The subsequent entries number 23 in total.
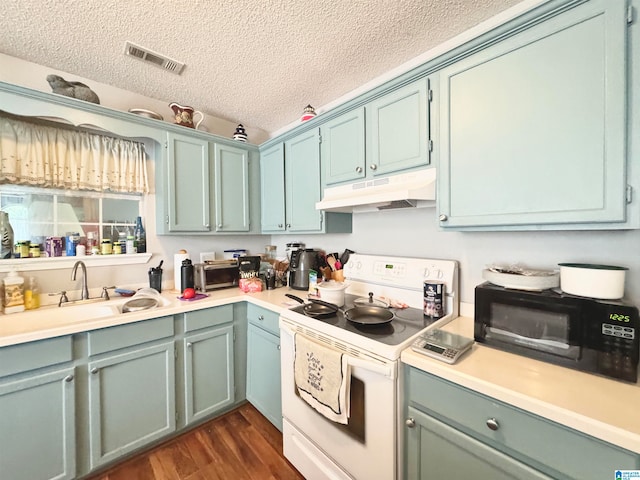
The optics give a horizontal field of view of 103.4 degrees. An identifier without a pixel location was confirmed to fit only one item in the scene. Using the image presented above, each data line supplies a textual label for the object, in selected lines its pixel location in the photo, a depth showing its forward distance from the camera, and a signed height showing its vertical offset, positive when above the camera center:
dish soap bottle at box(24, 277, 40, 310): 1.60 -0.37
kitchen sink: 1.61 -0.49
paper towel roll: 2.12 -0.24
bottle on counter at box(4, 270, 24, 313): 1.54 -0.35
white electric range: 1.06 -0.63
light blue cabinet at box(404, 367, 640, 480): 0.69 -0.66
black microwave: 0.81 -0.35
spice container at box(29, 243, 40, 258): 1.69 -0.09
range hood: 1.28 +0.24
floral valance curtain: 1.60 +0.55
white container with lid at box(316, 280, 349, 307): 1.62 -0.38
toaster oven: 2.12 -0.34
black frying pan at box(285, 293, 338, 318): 1.46 -0.45
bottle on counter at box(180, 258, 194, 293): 2.02 -0.32
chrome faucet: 1.81 -0.29
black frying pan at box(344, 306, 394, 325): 1.36 -0.45
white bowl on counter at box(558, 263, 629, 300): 0.87 -0.17
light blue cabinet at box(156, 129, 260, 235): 2.02 +0.43
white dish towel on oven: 1.14 -0.69
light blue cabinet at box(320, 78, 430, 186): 1.34 +0.59
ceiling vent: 1.57 +1.17
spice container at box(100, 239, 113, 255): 1.93 -0.08
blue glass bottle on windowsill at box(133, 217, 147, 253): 2.09 -0.01
